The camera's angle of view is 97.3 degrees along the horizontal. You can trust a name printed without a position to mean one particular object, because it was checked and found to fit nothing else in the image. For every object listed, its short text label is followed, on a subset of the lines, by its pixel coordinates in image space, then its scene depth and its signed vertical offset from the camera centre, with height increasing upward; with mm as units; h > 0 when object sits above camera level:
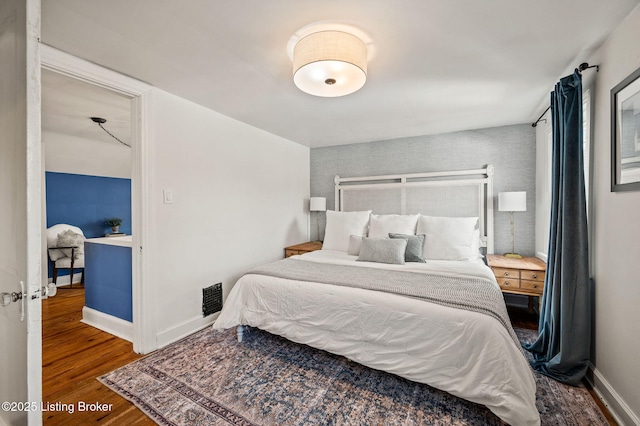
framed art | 1534 +438
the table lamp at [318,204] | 4461 +124
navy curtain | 1942 -367
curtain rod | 1892 +971
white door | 1075 +53
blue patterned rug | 1670 -1217
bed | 1585 -678
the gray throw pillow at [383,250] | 2916 -414
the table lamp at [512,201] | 3148 +108
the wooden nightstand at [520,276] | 2727 -647
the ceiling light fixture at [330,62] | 1631 +916
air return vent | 2963 -937
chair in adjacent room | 4277 -547
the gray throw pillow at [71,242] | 4316 -444
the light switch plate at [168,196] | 2584 +155
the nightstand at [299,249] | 4042 -535
